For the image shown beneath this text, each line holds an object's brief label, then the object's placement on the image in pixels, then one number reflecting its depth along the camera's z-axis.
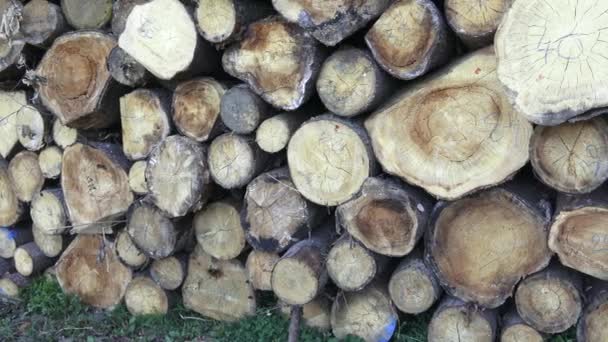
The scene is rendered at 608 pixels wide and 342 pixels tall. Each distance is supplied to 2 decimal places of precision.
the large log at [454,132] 2.68
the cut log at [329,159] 2.96
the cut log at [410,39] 2.70
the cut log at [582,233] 2.62
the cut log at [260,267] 3.41
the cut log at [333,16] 2.83
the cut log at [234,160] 3.22
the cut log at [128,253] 3.78
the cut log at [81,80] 3.57
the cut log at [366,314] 3.28
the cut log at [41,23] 3.70
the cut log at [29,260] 4.19
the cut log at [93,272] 3.95
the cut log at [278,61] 2.99
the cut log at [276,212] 3.23
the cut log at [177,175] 3.35
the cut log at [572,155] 2.51
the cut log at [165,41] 3.20
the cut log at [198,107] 3.28
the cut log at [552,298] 2.81
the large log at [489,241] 2.81
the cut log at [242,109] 3.14
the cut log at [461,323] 3.04
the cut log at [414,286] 3.08
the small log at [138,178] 3.58
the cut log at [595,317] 2.81
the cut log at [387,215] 2.93
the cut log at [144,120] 3.46
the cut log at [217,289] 3.66
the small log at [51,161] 3.92
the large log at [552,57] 2.34
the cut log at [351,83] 2.88
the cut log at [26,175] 4.04
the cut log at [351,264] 3.10
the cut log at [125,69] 3.43
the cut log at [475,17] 2.62
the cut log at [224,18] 3.06
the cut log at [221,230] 3.52
